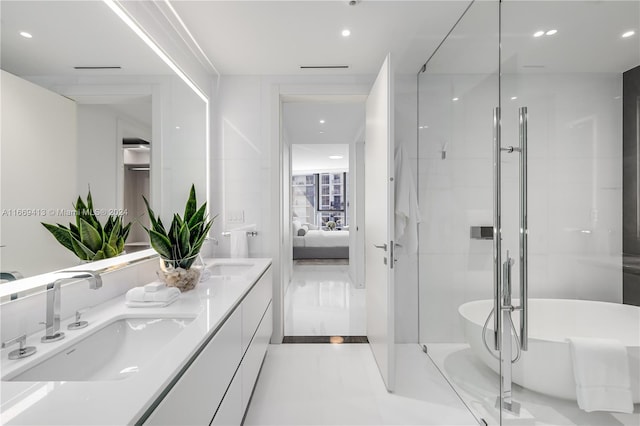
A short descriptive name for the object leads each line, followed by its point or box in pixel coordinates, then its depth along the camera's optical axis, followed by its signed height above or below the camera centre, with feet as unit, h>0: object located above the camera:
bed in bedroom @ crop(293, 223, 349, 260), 23.71 -2.34
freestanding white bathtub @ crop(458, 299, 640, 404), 3.16 -1.49
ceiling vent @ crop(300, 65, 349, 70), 8.52 +3.94
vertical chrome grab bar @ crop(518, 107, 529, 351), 4.48 -0.36
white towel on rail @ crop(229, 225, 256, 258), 8.84 -0.81
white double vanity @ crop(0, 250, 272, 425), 2.22 -1.30
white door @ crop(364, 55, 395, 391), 6.64 -0.17
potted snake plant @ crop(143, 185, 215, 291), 5.17 -0.60
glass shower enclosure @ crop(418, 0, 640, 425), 3.24 +0.06
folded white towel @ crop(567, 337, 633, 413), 3.28 -1.79
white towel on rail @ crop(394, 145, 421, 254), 8.35 +0.14
